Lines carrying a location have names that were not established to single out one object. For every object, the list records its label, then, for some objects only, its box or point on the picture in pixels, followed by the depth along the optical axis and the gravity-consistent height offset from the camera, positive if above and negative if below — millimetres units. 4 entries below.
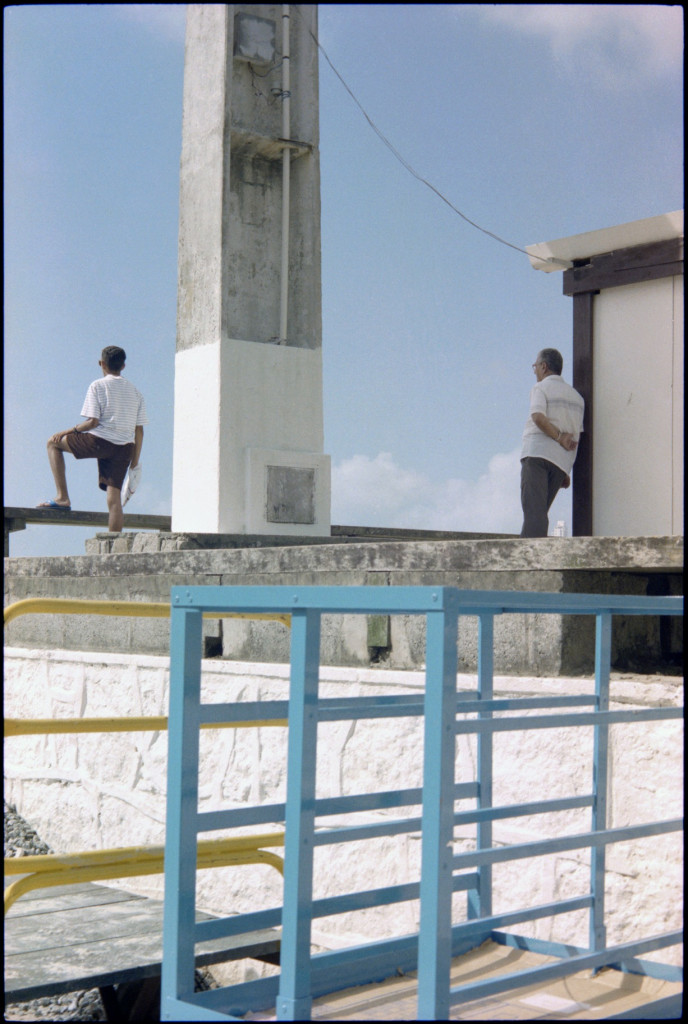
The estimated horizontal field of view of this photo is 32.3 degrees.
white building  6523 +976
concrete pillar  8023 +1771
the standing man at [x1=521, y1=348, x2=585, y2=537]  6980 +603
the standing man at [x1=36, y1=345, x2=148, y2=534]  8383 +727
